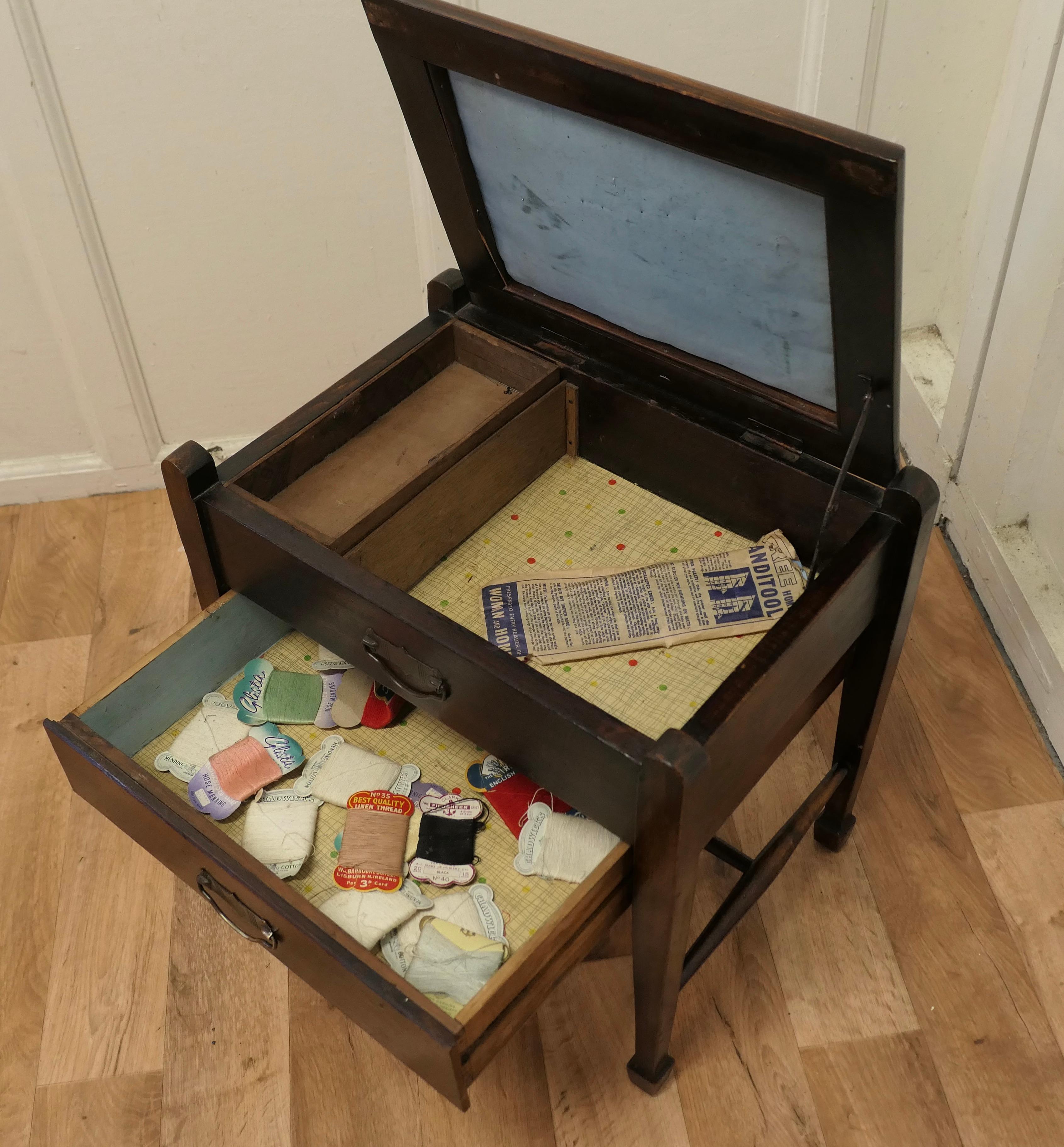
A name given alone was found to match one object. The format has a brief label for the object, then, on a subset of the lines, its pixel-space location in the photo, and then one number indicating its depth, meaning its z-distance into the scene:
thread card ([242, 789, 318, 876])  1.15
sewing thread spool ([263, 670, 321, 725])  1.25
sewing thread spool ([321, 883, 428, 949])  1.09
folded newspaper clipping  1.20
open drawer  0.98
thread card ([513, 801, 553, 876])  1.13
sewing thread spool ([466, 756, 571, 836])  1.18
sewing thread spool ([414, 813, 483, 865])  1.15
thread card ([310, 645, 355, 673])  1.30
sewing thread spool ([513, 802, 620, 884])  1.12
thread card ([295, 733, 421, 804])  1.21
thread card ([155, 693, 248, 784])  1.22
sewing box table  0.95
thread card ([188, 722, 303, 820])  1.18
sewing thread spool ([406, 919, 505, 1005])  1.05
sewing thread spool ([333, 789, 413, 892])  1.13
